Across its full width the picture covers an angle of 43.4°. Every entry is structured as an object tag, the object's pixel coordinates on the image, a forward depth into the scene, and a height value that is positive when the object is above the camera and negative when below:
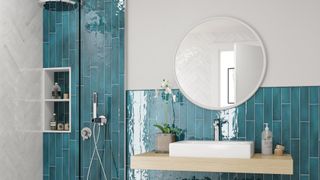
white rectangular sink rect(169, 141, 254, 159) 3.11 -0.50
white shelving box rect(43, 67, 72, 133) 3.75 -0.13
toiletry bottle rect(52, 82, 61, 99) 3.82 -0.06
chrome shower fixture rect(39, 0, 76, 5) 3.68 +0.77
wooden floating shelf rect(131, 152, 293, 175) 3.02 -0.61
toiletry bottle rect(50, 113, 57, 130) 3.77 -0.36
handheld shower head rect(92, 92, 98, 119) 3.76 -0.18
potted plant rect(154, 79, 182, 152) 3.49 -0.39
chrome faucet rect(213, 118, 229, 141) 3.55 -0.37
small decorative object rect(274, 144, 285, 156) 3.28 -0.53
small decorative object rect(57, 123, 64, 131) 3.79 -0.39
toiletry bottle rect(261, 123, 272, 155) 3.33 -0.47
